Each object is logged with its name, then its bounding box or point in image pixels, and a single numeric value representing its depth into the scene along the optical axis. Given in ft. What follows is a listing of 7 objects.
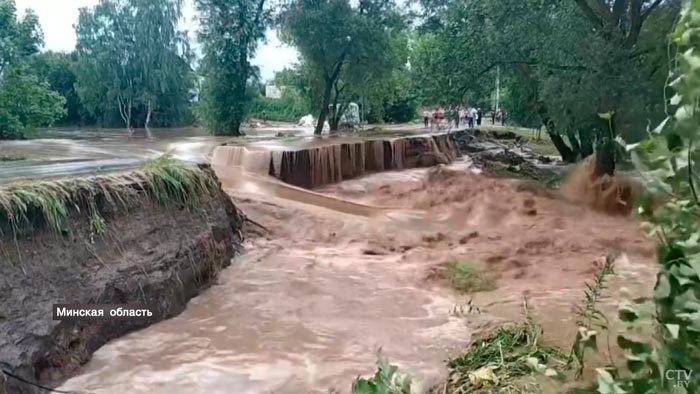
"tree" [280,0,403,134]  68.13
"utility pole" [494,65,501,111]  53.49
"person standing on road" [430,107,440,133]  85.24
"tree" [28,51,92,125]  118.21
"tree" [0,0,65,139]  67.51
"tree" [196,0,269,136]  78.07
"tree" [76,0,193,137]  104.27
